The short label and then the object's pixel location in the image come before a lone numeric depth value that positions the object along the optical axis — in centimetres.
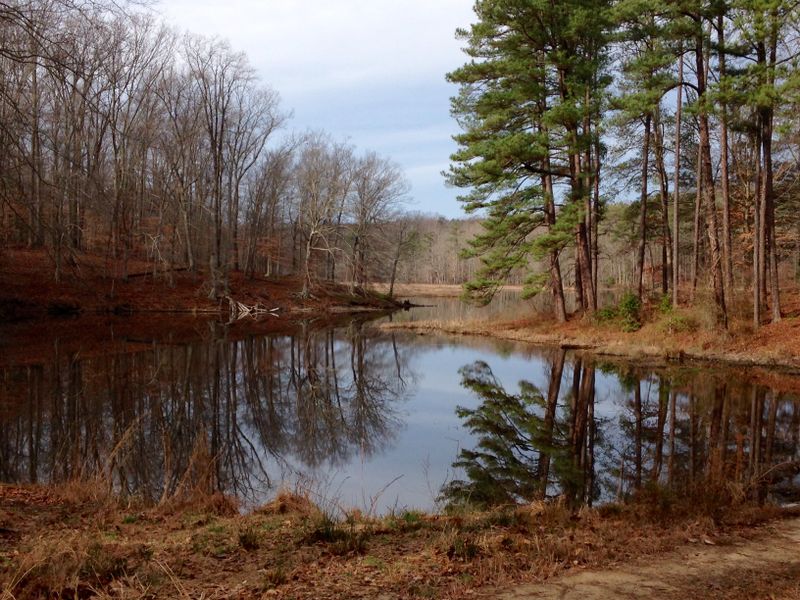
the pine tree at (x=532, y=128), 2081
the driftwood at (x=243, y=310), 3472
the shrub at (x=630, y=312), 2083
